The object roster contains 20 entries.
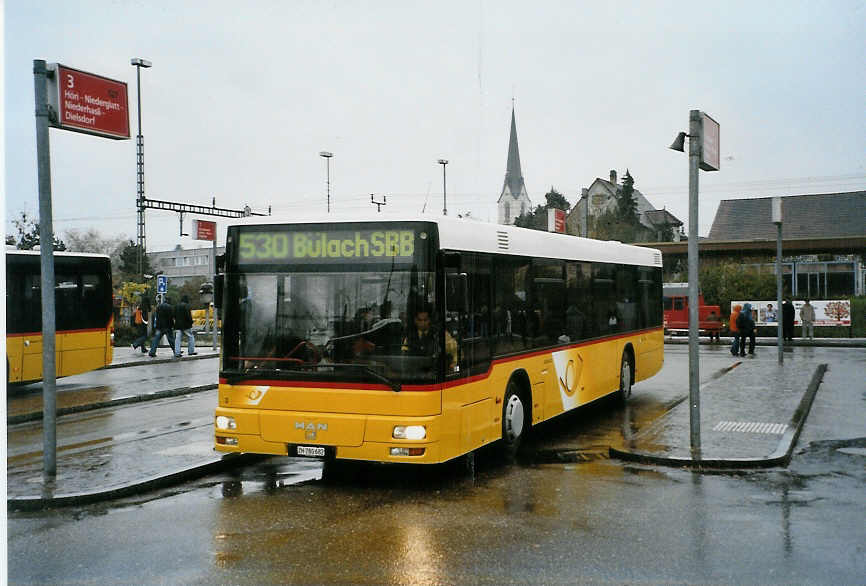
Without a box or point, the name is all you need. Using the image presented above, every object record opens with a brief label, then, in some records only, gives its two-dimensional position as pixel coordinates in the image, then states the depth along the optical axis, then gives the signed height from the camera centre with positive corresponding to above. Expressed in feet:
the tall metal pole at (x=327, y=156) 111.08 +18.39
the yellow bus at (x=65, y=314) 55.42 -0.71
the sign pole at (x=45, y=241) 28.86 +1.98
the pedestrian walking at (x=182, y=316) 91.66 -1.53
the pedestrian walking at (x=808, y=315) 119.65 -3.19
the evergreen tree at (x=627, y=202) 303.68 +30.69
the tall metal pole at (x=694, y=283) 33.86 +0.35
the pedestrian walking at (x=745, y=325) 90.58 -3.32
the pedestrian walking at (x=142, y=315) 105.37 -1.59
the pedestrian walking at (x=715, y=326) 125.90 -4.72
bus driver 27.53 -1.22
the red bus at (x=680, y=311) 131.75 -2.91
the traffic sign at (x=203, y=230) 92.53 +7.32
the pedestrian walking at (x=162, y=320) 91.09 -1.87
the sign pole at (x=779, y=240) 74.59 +4.42
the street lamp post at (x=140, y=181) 141.18 +18.79
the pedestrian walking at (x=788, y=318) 114.93 -3.40
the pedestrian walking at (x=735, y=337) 91.71 -4.53
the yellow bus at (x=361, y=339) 27.58 -1.27
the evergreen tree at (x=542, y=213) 303.79 +29.02
